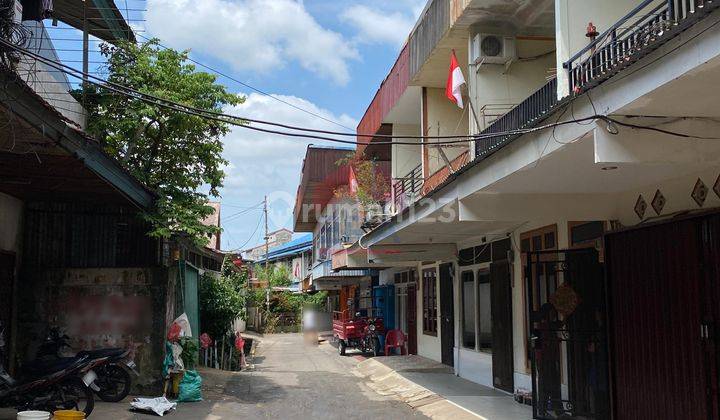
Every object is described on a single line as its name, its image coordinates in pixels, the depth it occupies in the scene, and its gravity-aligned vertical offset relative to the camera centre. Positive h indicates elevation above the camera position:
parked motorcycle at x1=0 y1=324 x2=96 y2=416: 8.26 -1.35
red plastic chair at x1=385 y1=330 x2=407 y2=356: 19.66 -1.77
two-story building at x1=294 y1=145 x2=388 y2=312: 24.33 +2.84
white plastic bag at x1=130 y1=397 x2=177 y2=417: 9.44 -1.78
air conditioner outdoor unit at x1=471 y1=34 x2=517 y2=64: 11.19 +4.07
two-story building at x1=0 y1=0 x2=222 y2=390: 10.22 +0.29
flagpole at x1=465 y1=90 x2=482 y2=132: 10.71 +2.85
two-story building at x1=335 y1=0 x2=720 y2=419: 5.34 +1.05
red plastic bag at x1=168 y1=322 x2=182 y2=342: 10.92 -0.82
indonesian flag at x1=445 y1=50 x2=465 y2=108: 9.62 +3.01
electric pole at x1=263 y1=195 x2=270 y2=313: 37.84 +0.34
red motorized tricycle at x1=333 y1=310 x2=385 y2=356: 20.92 -1.63
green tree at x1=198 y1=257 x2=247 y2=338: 16.86 -0.57
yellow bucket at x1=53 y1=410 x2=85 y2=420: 6.98 -1.41
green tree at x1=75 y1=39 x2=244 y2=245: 12.55 +3.21
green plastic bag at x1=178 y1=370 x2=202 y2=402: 10.70 -1.71
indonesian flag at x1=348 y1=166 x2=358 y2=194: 18.34 +2.89
